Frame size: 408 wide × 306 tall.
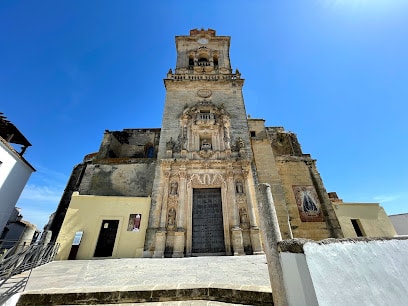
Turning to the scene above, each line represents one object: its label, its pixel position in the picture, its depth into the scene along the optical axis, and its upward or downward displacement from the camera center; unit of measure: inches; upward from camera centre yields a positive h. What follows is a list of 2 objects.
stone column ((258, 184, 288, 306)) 89.6 +5.0
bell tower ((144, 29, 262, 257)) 358.6 +161.5
